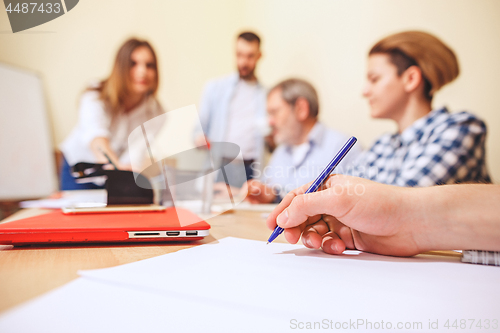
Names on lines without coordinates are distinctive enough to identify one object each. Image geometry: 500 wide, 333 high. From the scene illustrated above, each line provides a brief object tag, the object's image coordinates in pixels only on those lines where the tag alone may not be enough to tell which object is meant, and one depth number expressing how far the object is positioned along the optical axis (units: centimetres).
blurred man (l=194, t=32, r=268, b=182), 175
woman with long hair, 153
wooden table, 22
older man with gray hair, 147
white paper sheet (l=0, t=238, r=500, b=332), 18
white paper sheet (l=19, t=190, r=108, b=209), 78
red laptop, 35
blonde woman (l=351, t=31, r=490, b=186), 86
